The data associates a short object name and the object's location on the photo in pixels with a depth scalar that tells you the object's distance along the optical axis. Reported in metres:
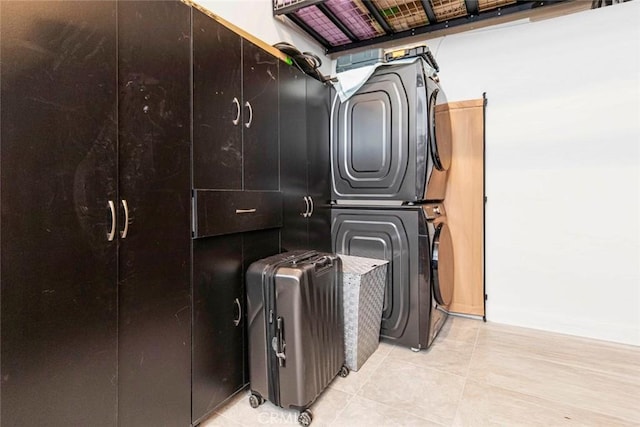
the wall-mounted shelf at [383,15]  2.68
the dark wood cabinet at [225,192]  1.50
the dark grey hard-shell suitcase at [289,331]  1.59
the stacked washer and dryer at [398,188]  2.33
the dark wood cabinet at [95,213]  0.93
